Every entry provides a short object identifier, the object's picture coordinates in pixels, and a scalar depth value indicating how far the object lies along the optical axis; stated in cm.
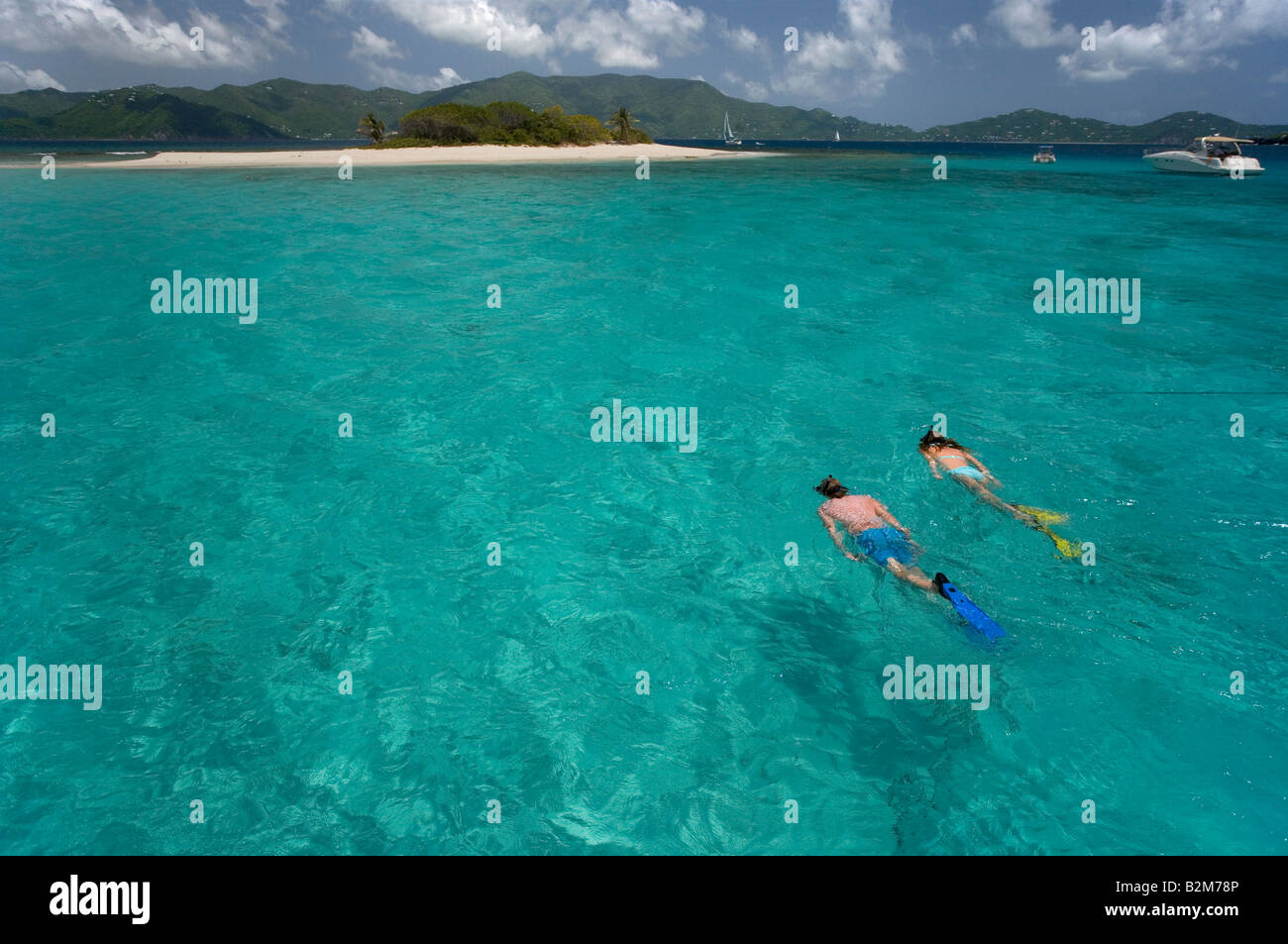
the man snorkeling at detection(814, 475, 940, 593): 827
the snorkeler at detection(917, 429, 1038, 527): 989
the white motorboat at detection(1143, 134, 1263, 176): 6300
